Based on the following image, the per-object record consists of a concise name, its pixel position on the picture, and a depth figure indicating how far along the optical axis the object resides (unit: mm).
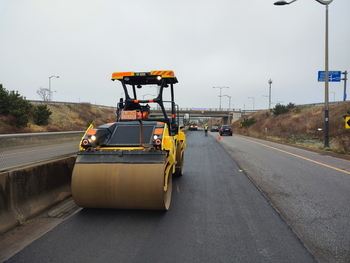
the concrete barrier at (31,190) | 4215
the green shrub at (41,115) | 34094
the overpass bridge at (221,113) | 73375
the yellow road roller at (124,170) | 4617
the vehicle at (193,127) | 61931
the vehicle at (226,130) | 38188
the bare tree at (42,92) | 64938
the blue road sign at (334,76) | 24016
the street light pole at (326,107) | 17359
